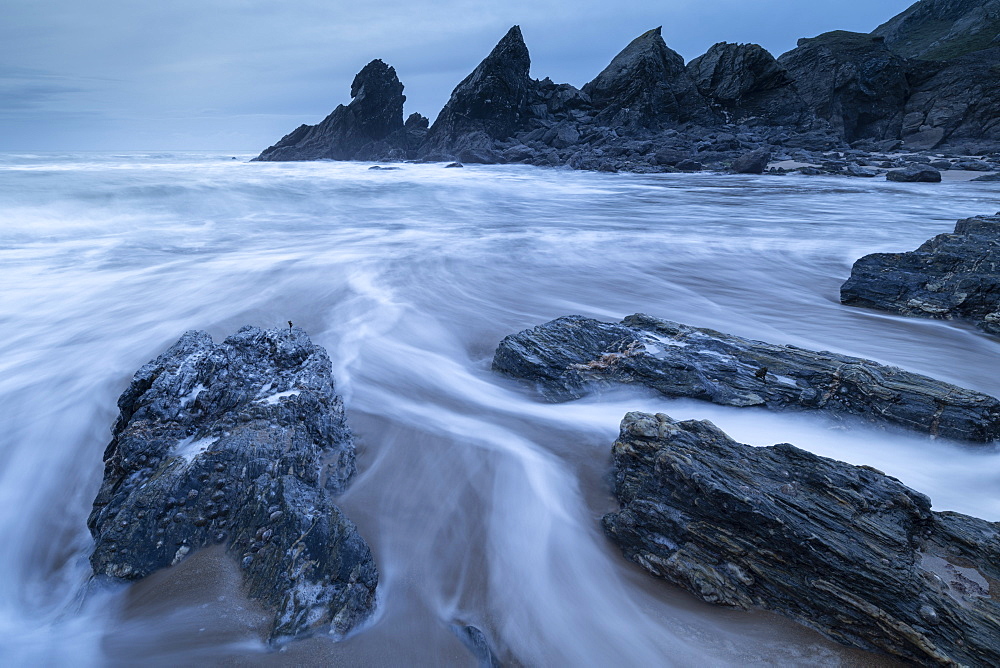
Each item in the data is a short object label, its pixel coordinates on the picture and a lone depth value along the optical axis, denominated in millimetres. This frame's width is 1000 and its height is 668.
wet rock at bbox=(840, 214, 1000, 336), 4715
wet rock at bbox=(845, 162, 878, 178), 20797
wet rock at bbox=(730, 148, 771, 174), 22766
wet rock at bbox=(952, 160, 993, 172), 20547
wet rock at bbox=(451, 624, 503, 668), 1896
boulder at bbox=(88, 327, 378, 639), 2006
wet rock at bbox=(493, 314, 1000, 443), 2822
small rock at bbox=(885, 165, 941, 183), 17766
